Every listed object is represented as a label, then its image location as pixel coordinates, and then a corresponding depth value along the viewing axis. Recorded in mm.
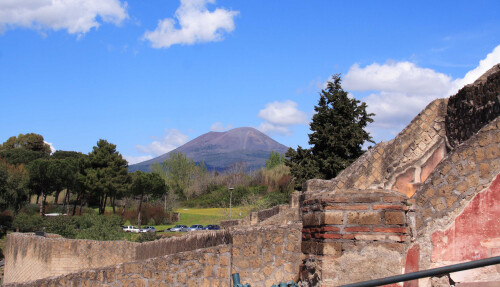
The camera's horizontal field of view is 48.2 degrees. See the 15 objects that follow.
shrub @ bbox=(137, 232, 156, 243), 33094
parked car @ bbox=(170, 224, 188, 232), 55703
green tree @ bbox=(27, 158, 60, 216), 59844
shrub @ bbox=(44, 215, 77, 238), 34538
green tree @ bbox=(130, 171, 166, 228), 66288
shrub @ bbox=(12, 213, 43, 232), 43000
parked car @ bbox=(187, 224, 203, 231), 55531
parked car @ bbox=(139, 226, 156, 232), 56453
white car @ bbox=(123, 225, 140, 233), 54750
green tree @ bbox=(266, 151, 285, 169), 96012
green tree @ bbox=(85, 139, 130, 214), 62031
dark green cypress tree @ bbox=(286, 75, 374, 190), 37062
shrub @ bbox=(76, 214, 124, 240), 28938
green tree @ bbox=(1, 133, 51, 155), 92562
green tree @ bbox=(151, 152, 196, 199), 91475
